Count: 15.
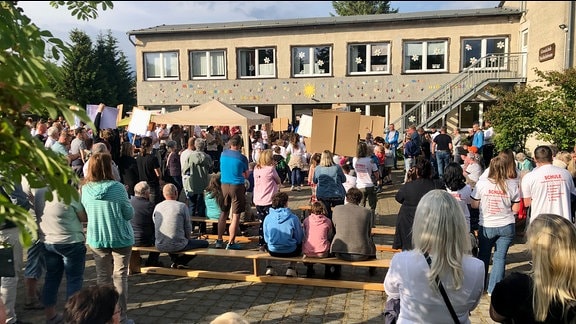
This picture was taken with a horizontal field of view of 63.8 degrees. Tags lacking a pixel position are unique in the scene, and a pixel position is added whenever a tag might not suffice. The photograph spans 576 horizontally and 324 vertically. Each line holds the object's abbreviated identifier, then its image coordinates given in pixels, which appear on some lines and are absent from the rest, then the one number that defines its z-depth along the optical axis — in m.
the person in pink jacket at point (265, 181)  7.72
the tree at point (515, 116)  11.04
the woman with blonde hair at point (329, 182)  8.10
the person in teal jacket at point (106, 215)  4.69
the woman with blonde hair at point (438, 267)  2.62
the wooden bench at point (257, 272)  6.07
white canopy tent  11.32
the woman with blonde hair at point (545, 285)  2.41
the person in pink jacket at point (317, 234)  6.22
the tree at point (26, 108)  1.73
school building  20.88
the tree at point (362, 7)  44.16
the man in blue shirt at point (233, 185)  7.49
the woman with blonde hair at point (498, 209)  5.47
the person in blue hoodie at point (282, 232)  6.27
